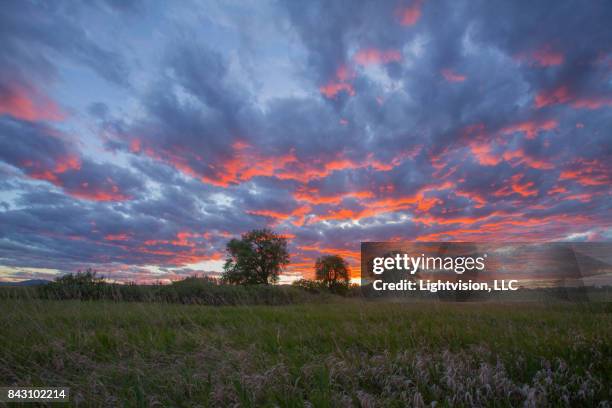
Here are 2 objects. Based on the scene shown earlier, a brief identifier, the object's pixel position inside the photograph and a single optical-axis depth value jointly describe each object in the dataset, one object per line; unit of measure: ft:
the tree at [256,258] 149.59
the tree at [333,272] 145.59
